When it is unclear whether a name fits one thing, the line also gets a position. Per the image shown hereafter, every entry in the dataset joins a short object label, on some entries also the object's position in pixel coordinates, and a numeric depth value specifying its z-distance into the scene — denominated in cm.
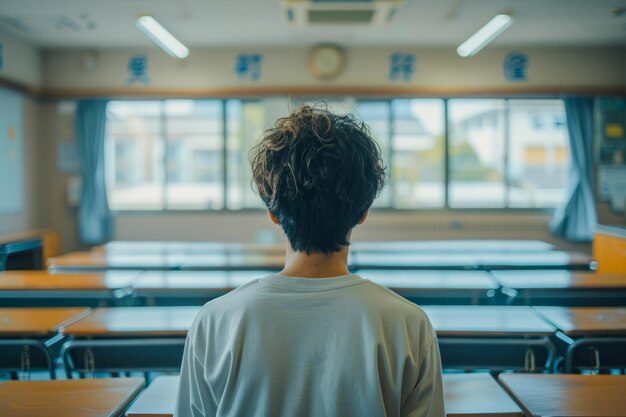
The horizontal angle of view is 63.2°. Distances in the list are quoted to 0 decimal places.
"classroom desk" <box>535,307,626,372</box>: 207
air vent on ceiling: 397
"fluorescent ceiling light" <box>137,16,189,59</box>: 448
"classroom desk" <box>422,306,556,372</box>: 209
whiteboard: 565
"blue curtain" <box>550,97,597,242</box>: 629
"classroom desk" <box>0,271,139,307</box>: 300
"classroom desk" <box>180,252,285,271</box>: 364
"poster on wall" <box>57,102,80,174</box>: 643
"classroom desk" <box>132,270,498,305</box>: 292
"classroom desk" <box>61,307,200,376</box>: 210
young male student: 81
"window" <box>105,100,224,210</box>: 650
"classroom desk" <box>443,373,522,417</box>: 145
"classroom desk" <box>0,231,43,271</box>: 494
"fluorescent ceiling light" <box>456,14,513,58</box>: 454
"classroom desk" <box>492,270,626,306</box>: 300
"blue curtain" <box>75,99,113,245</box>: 632
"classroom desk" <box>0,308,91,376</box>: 214
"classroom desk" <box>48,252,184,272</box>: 384
